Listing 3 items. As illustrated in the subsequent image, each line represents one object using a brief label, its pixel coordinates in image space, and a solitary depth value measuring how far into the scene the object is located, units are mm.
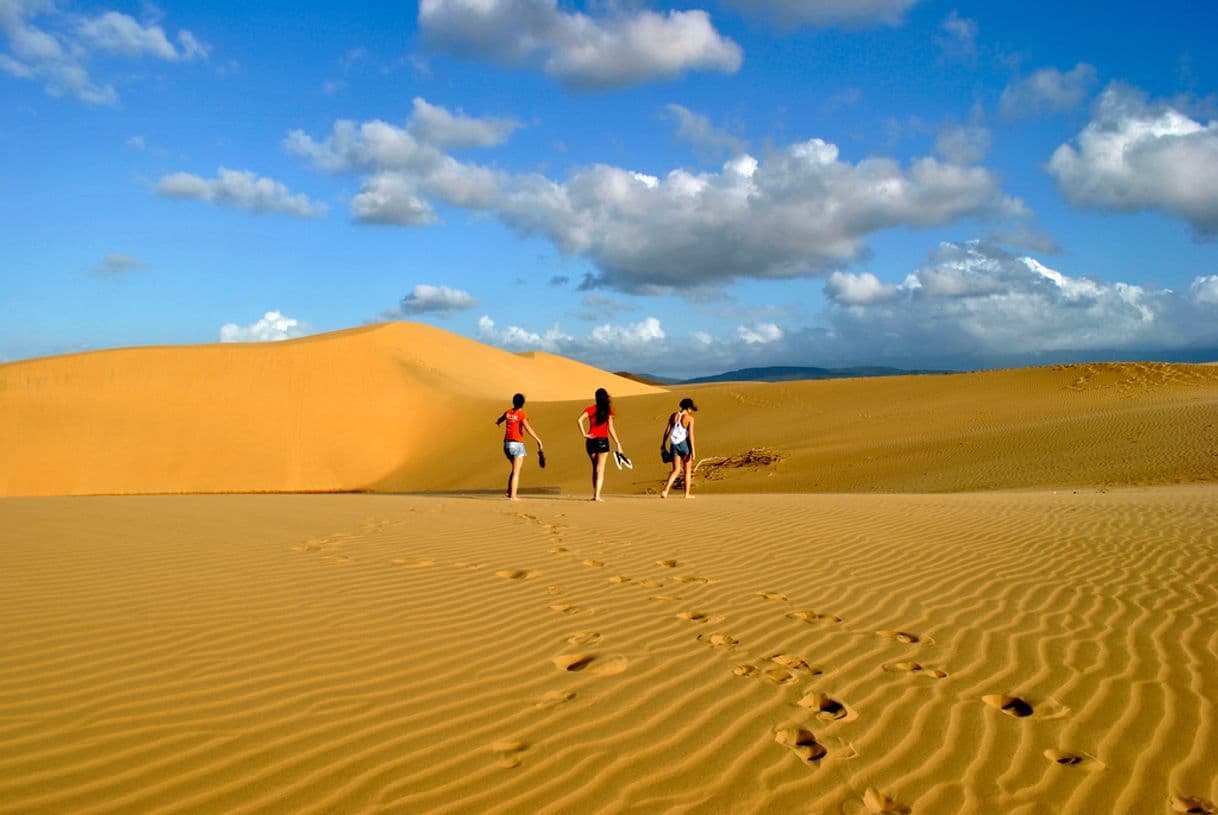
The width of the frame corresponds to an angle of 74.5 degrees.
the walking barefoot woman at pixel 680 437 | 13008
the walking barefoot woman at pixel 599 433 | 12102
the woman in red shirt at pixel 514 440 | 12648
